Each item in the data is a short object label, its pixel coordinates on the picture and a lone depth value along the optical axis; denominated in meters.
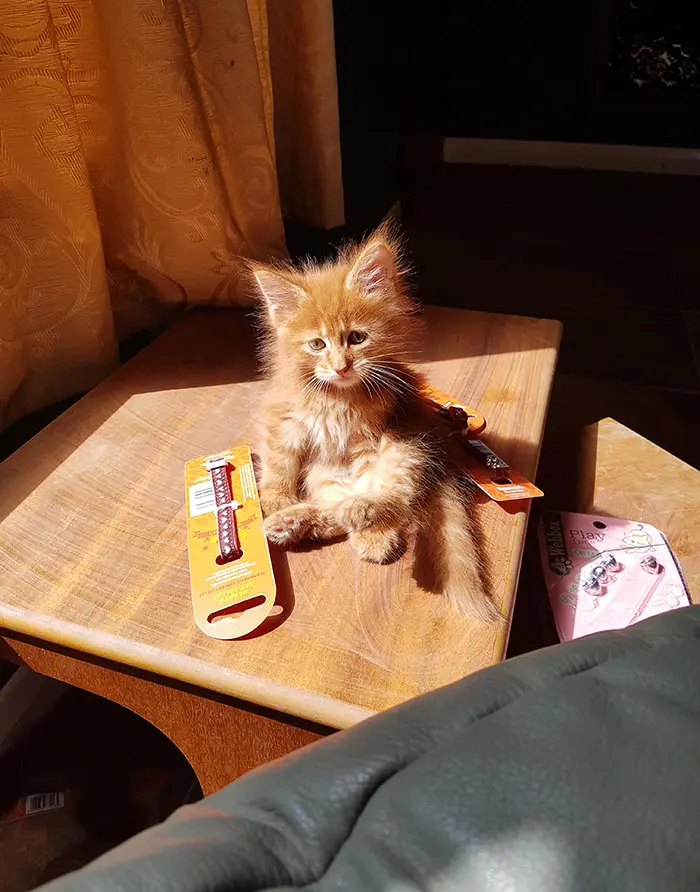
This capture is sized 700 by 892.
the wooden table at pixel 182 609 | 0.61
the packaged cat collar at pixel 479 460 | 0.79
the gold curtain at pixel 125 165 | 0.84
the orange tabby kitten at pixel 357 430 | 0.71
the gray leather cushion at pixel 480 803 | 0.25
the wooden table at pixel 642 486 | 0.89
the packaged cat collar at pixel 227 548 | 0.66
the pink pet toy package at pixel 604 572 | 0.77
